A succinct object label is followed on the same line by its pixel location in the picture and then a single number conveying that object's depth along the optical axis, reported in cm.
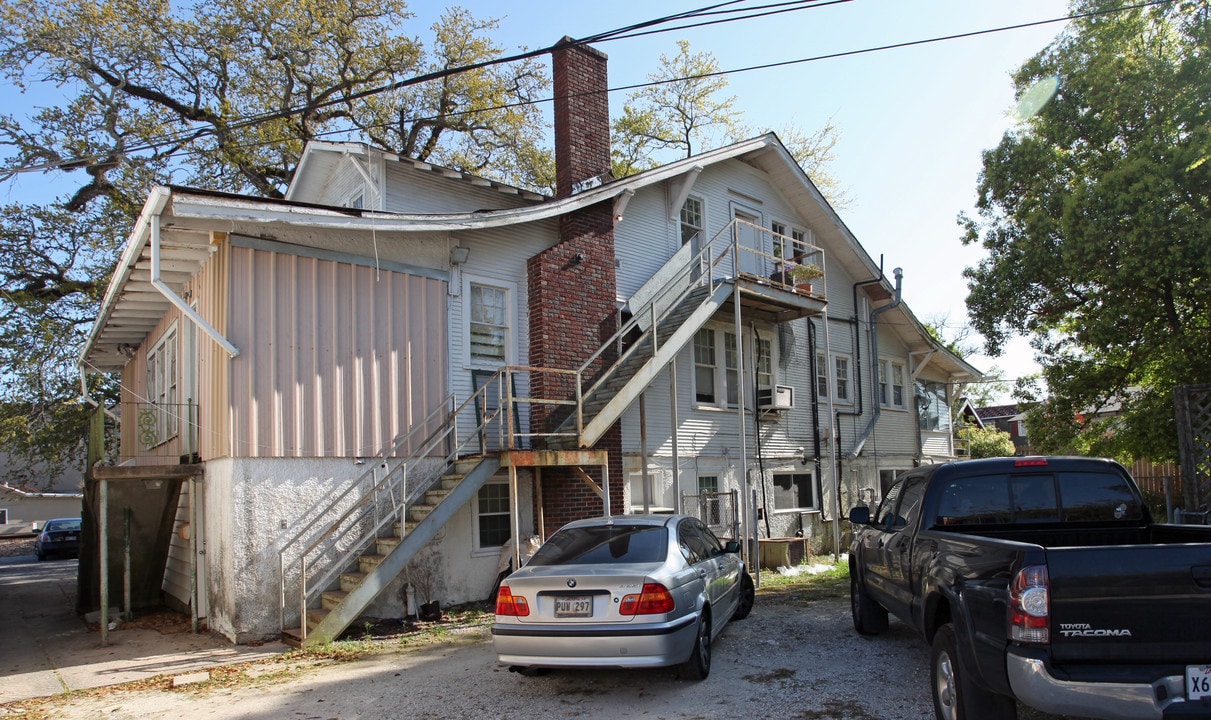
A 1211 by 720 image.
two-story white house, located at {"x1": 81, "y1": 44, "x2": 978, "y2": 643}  1037
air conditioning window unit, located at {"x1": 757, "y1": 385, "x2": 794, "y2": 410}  1686
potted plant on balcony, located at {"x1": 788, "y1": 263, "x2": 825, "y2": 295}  1611
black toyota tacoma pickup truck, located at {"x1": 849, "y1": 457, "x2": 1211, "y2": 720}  419
